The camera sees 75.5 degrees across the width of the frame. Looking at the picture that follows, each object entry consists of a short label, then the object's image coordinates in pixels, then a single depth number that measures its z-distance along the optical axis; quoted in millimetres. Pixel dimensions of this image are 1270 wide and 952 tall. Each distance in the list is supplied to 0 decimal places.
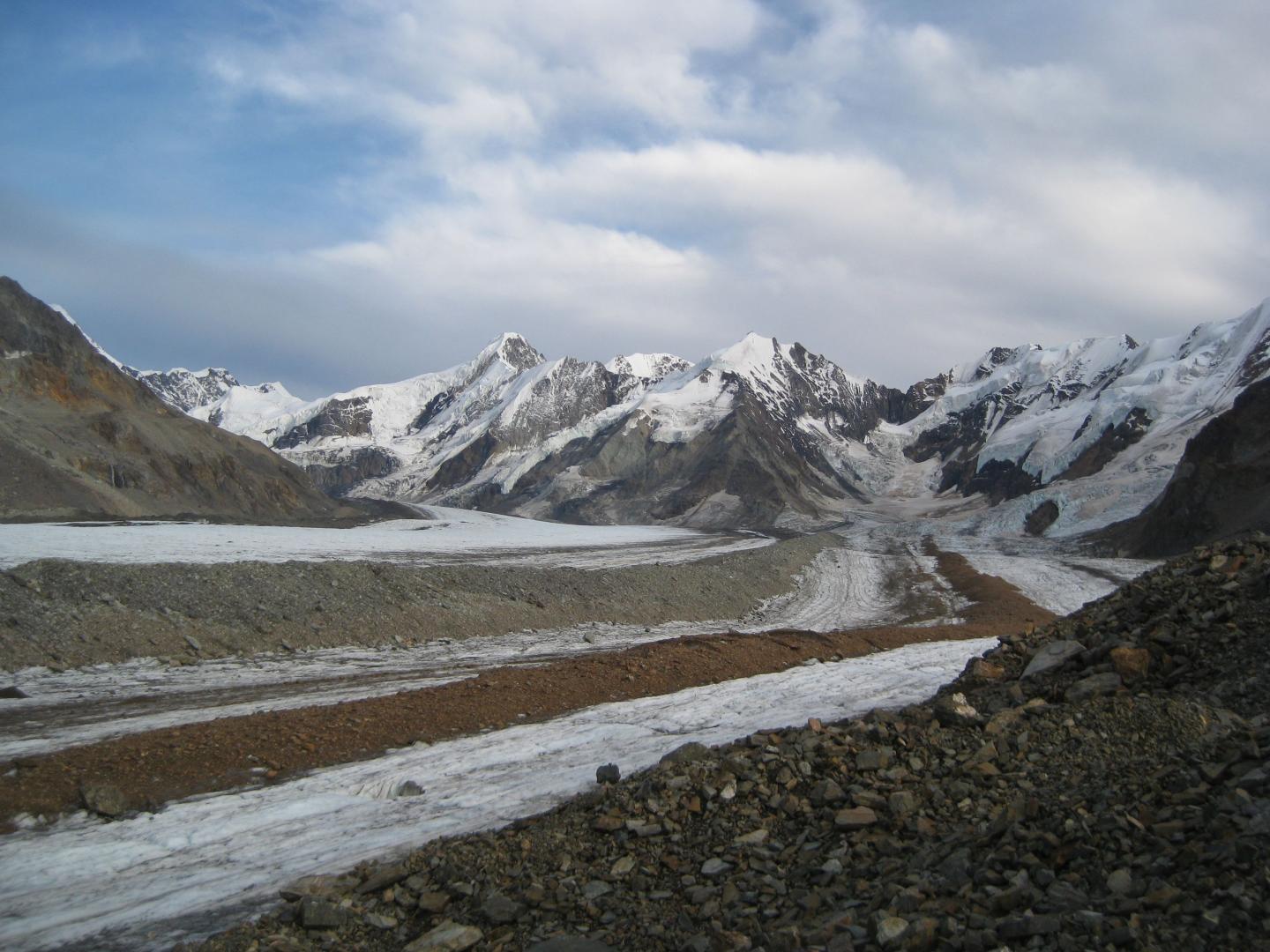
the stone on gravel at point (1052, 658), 9797
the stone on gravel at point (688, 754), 8578
